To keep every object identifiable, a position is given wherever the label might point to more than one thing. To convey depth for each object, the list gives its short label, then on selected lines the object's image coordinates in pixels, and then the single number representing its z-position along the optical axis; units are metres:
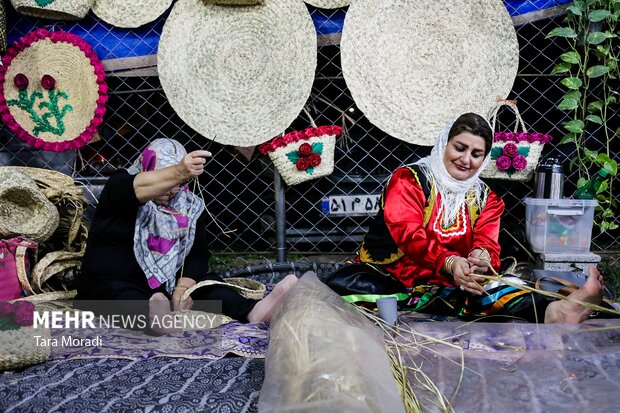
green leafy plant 3.06
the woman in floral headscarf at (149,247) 2.32
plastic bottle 3.01
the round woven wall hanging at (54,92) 3.28
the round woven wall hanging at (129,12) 3.28
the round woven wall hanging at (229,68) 3.25
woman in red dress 2.38
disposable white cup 1.97
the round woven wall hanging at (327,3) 3.21
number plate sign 3.48
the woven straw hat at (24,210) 2.82
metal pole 3.36
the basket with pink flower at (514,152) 3.12
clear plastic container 2.92
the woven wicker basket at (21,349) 1.84
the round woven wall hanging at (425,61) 3.21
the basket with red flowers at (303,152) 3.15
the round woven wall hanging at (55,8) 3.16
